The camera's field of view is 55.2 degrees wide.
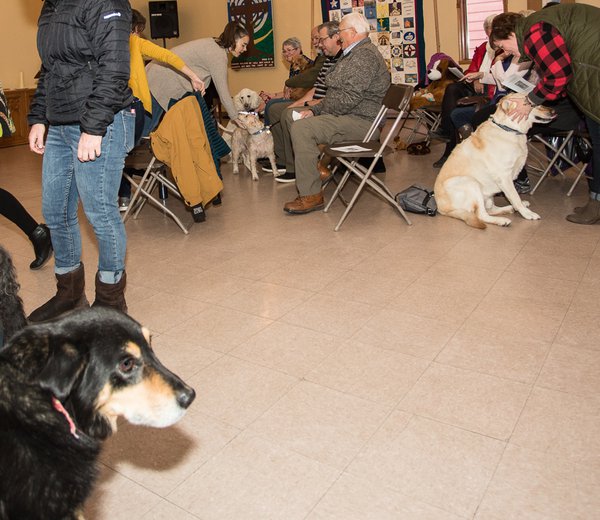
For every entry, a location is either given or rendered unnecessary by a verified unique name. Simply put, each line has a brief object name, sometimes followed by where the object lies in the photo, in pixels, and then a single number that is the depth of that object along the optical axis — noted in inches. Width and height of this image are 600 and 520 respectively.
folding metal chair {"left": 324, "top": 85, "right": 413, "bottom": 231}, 149.3
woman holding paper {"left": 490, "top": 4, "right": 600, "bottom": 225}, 132.6
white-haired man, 165.9
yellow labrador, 150.8
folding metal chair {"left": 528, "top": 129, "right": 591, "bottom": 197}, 164.4
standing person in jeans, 80.7
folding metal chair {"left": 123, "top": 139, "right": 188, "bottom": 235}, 162.7
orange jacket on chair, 154.2
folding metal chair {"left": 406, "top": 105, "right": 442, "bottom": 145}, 240.2
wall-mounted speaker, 405.4
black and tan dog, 40.9
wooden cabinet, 348.2
